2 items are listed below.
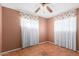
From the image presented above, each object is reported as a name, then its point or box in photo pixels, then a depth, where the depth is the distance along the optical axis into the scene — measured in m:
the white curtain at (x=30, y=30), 2.58
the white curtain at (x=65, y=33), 2.54
